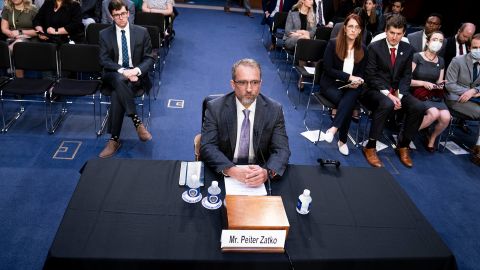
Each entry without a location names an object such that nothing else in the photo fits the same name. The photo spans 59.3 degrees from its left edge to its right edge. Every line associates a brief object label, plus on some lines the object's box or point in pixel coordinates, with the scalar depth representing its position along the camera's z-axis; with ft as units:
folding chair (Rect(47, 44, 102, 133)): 15.43
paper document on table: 7.57
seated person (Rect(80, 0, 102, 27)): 22.11
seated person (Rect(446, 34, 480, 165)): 16.33
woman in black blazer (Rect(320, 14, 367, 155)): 15.52
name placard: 6.08
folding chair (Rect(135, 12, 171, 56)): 21.93
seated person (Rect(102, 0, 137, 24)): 21.17
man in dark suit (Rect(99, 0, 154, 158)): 14.57
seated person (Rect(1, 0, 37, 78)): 18.42
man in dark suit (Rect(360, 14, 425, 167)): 15.48
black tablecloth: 6.02
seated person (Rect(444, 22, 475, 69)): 19.07
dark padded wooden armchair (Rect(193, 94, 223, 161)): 9.55
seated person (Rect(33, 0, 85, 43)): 18.66
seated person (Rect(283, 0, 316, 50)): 22.16
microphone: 7.68
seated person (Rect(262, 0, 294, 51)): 27.09
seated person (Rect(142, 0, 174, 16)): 24.00
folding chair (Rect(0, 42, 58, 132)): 15.15
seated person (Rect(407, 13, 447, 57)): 19.10
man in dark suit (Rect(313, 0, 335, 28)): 24.66
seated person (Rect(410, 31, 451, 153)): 16.24
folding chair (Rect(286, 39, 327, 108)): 19.12
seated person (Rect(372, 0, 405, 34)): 25.90
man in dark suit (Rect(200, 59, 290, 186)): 8.77
